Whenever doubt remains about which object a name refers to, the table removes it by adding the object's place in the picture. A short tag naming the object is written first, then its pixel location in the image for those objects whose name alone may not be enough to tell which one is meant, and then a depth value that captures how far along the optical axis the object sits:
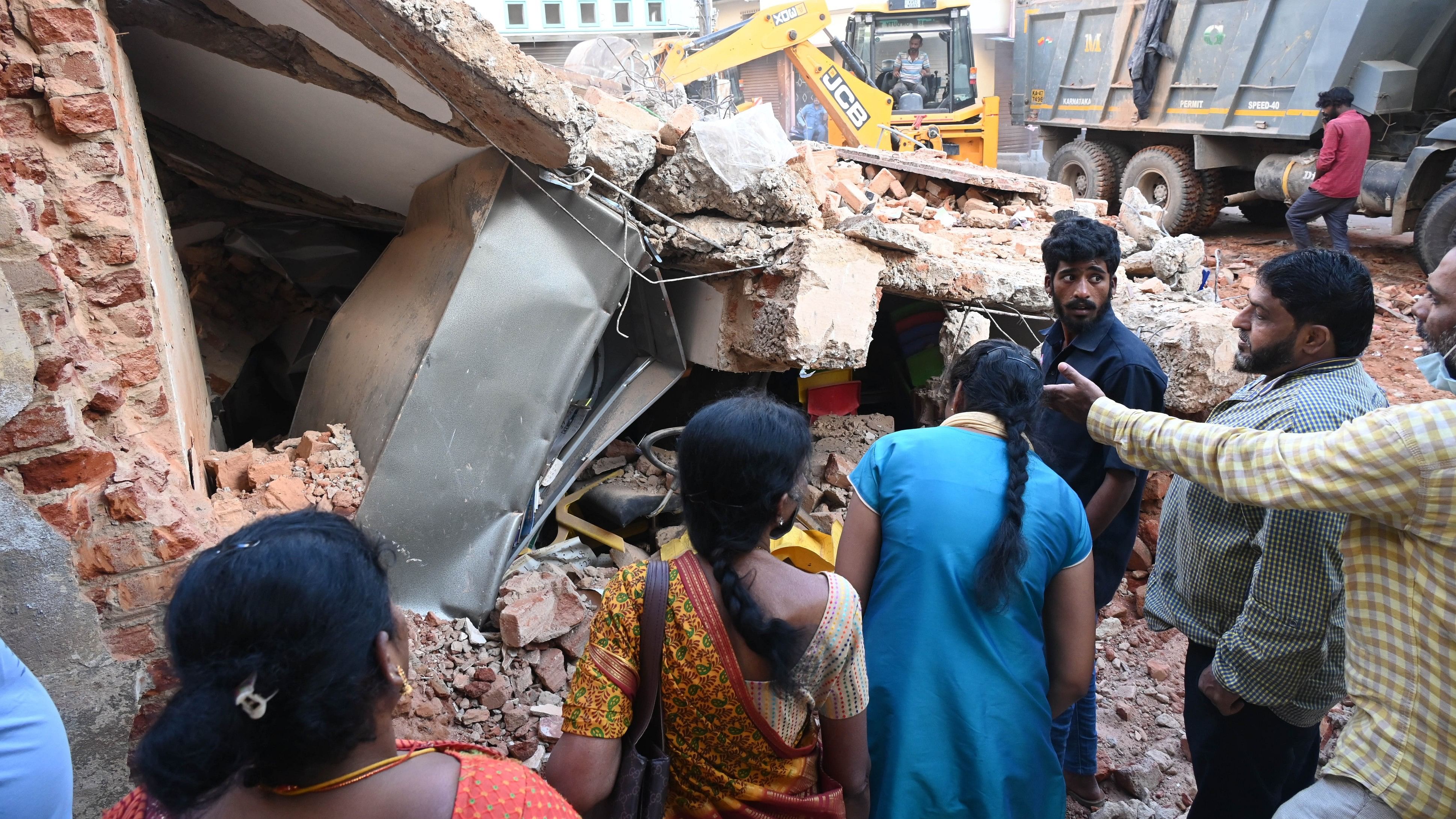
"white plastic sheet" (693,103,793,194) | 3.68
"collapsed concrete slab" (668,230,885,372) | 3.81
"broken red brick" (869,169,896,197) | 7.34
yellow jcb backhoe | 10.67
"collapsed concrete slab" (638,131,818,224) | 3.68
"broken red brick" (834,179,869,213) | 5.41
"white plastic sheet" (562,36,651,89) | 8.28
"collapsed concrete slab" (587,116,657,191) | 3.41
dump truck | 7.41
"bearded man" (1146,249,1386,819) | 1.73
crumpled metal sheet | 3.07
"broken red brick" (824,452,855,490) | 4.16
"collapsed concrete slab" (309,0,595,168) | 2.50
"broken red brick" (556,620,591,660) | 3.16
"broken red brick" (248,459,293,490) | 2.82
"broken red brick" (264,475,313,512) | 2.77
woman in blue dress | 1.73
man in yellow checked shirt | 1.32
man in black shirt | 2.48
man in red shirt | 7.13
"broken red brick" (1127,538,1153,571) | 4.10
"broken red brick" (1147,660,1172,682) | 3.53
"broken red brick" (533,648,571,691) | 3.01
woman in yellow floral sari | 1.39
